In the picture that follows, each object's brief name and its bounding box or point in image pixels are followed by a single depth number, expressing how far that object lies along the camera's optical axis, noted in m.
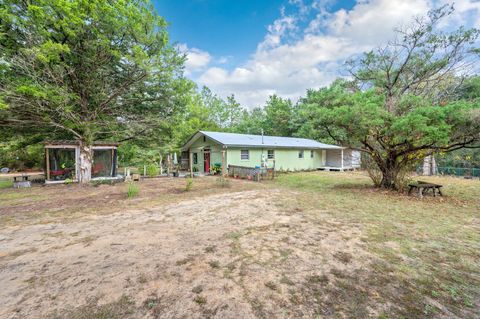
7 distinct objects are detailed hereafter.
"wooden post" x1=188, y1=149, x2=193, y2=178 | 17.65
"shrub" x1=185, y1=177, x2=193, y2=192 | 8.48
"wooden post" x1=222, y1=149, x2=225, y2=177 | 13.73
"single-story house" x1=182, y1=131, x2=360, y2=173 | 14.70
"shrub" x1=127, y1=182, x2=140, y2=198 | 7.45
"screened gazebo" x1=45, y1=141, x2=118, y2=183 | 11.21
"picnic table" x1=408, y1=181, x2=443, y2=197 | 7.24
